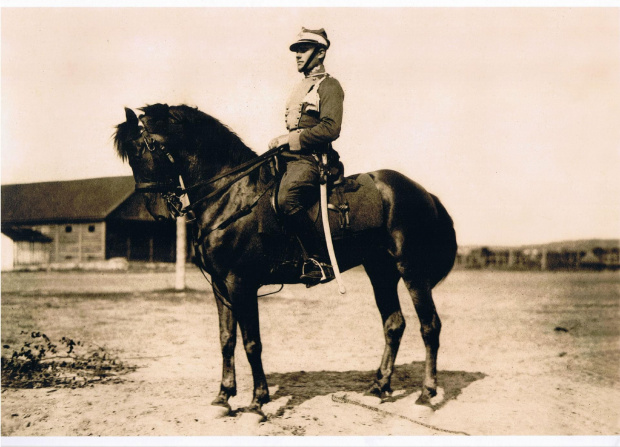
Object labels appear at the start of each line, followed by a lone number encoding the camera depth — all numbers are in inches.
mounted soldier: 203.6
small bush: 262.2
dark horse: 203.9
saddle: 213.6
